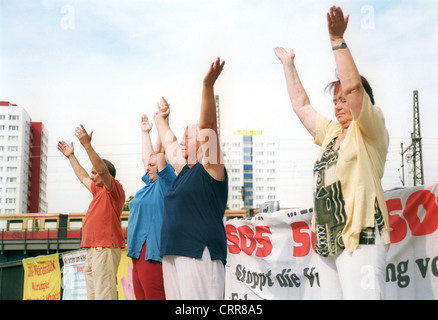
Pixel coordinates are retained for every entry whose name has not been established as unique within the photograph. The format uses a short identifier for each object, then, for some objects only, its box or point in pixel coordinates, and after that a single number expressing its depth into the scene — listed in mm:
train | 40031
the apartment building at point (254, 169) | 112438
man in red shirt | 5199
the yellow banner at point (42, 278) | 10344
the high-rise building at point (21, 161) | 109875
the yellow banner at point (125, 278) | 8352
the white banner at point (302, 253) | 4043
